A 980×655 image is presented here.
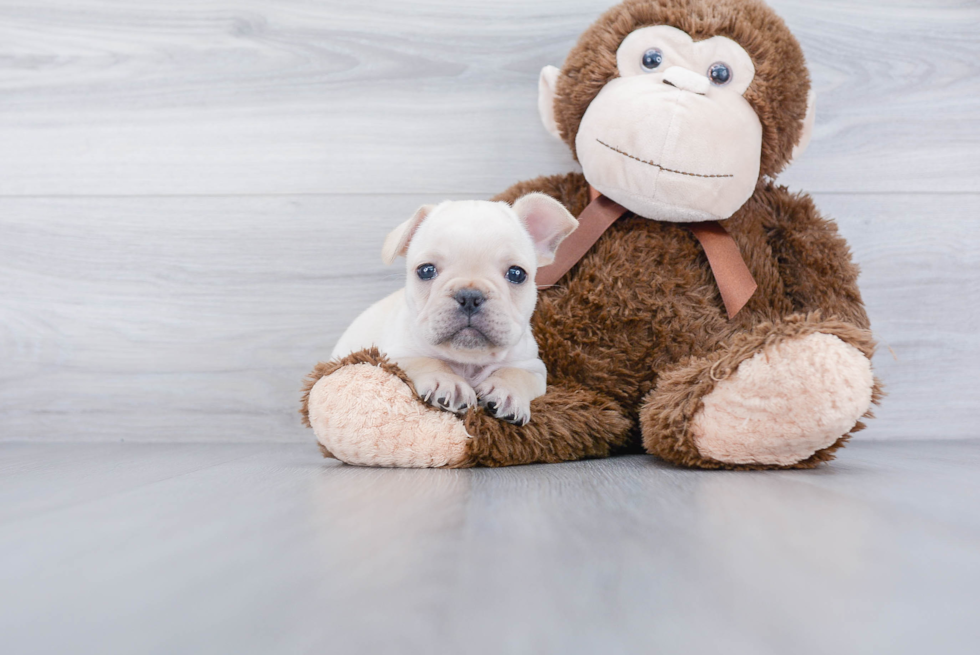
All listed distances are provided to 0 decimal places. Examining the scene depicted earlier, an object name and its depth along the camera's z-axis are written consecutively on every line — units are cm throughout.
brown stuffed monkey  84
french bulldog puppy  86
